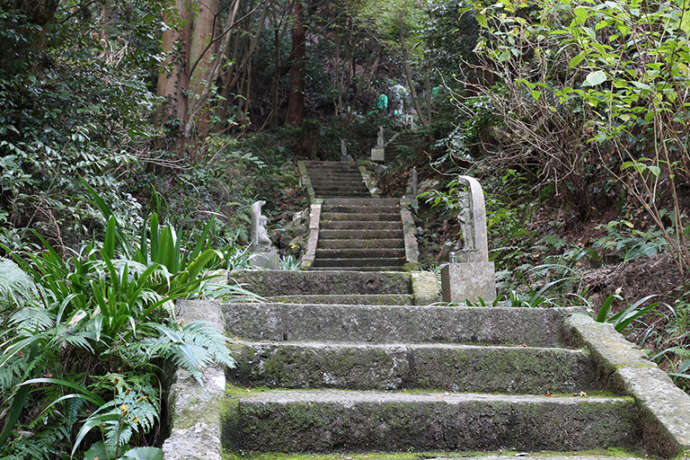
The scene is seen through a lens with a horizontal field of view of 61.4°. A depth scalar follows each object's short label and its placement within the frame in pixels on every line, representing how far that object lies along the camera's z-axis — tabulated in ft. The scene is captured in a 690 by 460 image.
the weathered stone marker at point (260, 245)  19.72
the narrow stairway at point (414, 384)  7.73
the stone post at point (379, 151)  55.52
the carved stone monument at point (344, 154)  58.54
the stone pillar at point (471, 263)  14.01
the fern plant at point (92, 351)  6.88
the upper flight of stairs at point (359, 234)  33.81
